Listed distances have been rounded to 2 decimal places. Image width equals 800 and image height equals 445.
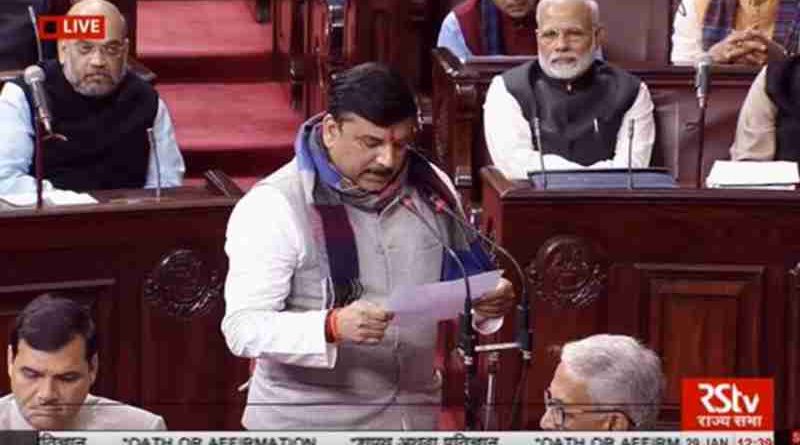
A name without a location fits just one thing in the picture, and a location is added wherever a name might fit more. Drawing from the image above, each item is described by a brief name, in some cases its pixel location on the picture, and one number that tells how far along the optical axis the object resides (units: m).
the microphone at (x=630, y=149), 11.26
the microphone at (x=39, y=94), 10.94
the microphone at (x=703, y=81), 11.81
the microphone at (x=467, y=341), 7.46
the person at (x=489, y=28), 14.23
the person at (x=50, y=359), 7.25
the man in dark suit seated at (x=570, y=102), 12.59
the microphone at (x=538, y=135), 11.37
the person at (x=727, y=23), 14.49
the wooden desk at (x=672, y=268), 11.27
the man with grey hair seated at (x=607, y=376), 7.35
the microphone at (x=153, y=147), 11.19
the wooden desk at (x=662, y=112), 13.18
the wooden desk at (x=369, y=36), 14.91
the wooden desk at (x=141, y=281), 10.78
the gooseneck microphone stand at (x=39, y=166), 10.74
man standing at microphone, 8.24
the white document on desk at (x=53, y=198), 10.99
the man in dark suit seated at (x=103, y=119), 12.18
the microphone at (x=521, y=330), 7.75
